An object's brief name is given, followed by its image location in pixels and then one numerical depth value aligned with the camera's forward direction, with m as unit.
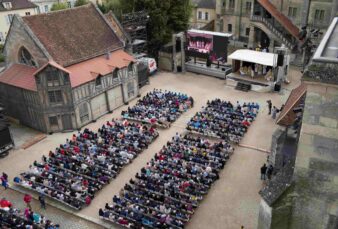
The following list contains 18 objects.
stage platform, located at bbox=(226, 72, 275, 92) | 47.12
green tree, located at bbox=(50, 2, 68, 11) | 70.37
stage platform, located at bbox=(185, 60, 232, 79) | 52.68
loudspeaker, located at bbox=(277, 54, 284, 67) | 45.14
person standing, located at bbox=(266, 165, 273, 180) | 28.17
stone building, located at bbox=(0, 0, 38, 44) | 63.28
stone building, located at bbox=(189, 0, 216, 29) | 68.06
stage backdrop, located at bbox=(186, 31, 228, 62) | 50.03
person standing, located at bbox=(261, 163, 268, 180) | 28.75
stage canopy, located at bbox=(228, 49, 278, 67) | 46.72
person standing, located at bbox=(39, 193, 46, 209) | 27.08
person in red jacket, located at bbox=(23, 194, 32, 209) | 27.23
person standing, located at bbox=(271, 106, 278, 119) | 39.62
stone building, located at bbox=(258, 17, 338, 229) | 10.20
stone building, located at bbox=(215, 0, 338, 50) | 54.06
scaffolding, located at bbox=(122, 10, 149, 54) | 51.12
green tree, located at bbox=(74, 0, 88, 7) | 72.56
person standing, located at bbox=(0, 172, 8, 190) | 29.69
